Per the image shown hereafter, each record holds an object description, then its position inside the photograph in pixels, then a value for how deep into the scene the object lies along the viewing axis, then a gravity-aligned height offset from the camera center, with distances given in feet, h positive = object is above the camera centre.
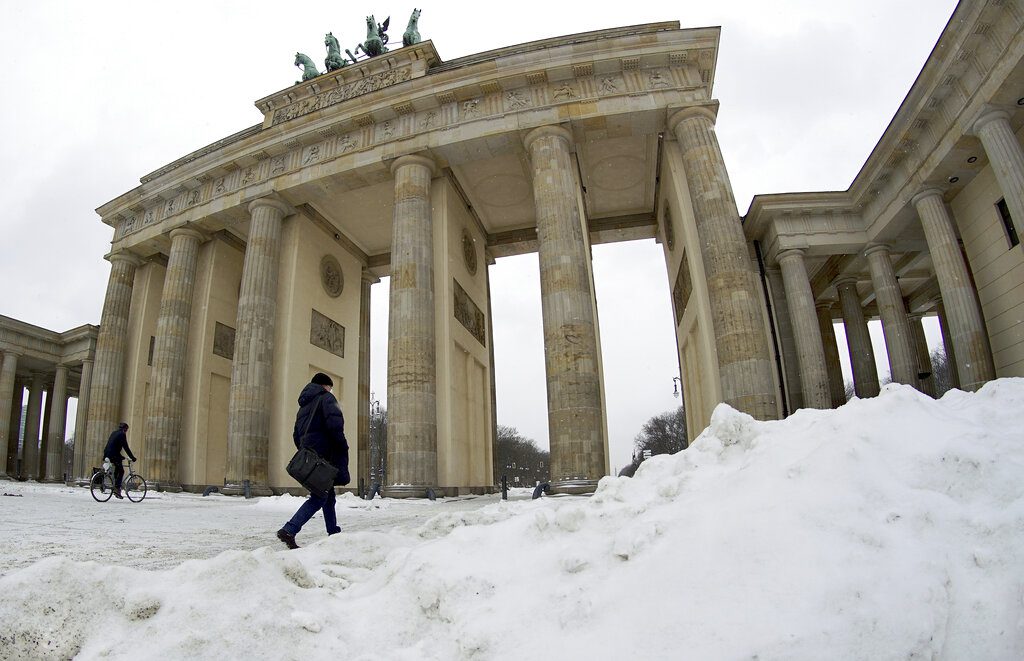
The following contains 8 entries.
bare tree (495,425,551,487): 249.34 -3.60
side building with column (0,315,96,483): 107.55 +20.34
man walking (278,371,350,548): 17.99 +0.98
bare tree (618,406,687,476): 231.71 +5.02
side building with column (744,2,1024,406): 43.24 +22.90
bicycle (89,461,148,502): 42.88 -0.75
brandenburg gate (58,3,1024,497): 50.37 +23.65
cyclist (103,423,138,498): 42.07 +1.86
